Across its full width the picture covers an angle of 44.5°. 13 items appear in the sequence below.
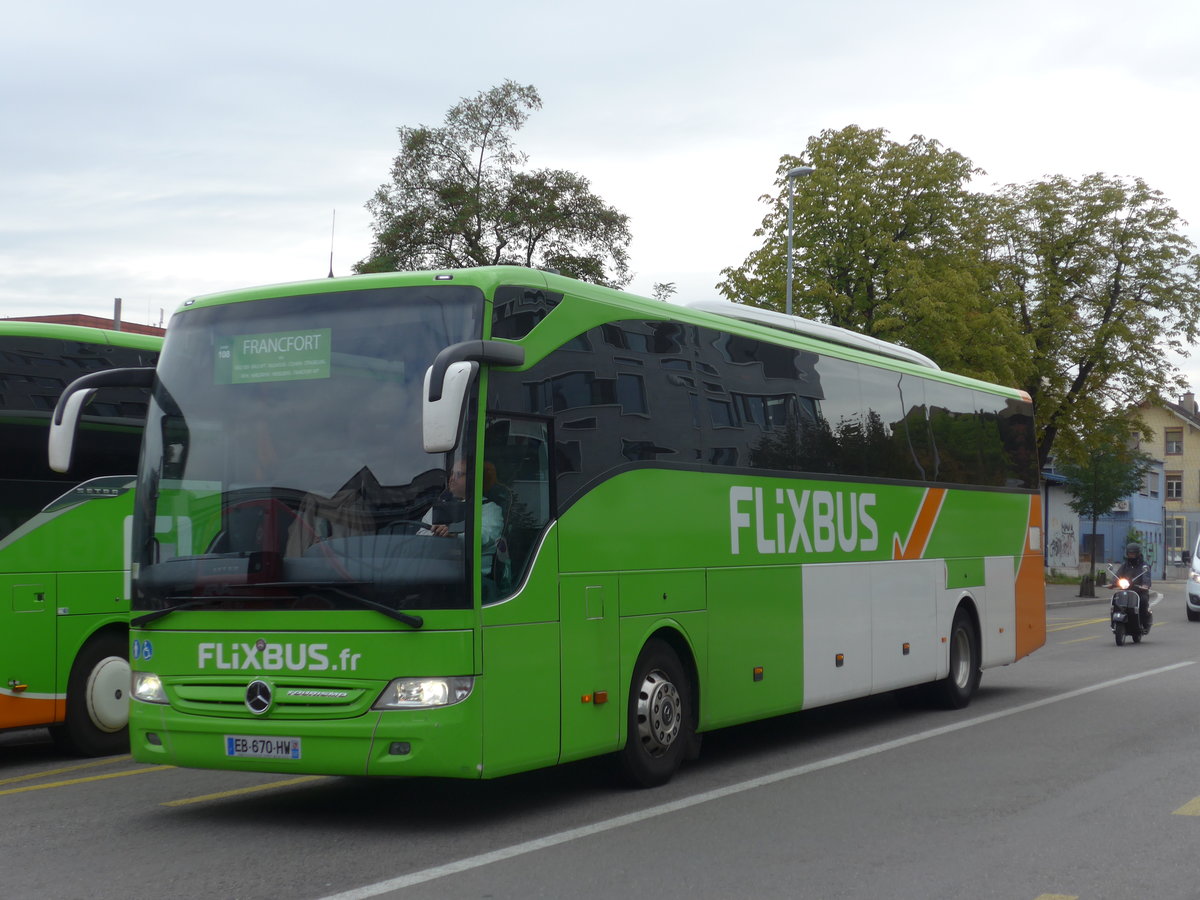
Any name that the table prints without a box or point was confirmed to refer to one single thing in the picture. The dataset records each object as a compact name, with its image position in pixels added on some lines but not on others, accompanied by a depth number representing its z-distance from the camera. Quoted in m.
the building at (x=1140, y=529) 83.94
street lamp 33.27
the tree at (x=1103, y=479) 53.28
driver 7.93
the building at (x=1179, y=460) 105.56
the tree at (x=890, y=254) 36.94
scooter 23.66
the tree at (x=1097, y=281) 46.69
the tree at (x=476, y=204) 38.84
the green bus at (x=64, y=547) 10.79
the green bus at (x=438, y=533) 7.95
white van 32.53
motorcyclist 24.09
